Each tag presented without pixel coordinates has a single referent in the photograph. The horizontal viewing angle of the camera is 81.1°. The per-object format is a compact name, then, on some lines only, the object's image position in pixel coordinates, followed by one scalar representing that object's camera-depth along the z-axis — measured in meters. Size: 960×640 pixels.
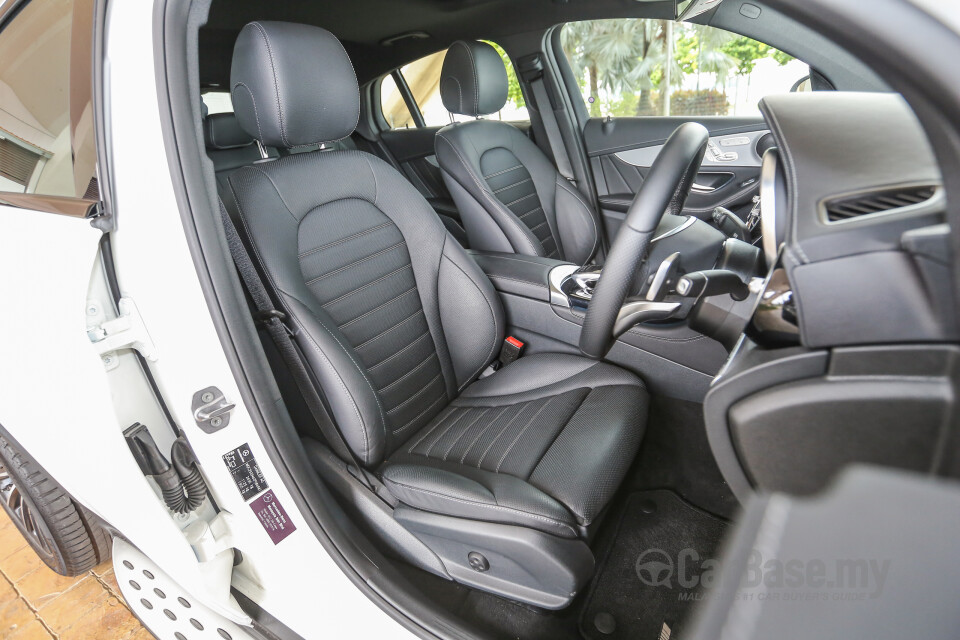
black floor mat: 1.20
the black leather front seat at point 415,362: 1.01
